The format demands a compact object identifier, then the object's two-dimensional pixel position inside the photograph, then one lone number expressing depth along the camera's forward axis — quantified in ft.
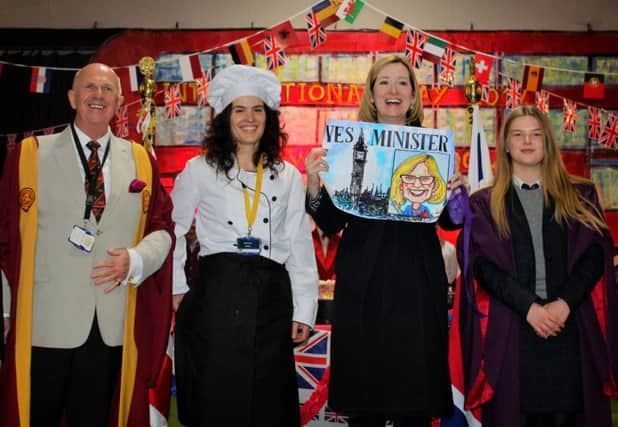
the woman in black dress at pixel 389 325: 7.75
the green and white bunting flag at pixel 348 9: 16.08
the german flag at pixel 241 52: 17.22
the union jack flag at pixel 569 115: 21.48
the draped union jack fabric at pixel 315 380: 11.80
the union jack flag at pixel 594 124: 21.39
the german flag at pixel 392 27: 16.80
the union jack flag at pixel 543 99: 21.67
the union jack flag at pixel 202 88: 20.65
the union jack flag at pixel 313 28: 16.52
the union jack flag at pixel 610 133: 20.99
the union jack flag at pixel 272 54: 17.29
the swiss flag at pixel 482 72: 18.80
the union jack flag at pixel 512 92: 19.90
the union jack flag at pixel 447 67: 17.43
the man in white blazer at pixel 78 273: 7.74
